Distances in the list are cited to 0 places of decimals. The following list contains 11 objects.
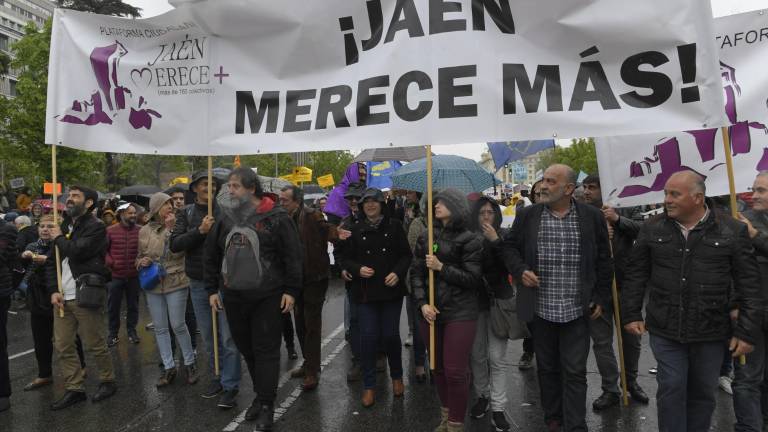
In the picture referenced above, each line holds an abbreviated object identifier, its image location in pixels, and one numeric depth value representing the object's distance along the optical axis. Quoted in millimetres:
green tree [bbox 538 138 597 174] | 53250
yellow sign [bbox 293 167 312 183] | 18767
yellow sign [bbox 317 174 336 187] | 20531
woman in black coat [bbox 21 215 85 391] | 5371
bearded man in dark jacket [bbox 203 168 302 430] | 4438
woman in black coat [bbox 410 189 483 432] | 4133
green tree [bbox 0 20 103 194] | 24812
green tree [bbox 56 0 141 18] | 31703
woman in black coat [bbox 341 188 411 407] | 5004
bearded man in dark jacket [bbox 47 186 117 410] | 5020
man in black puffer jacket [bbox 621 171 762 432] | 3371
